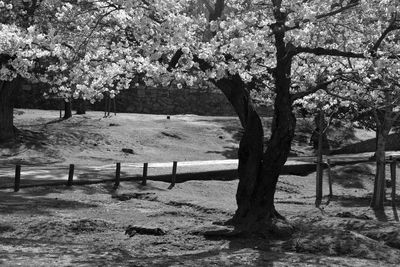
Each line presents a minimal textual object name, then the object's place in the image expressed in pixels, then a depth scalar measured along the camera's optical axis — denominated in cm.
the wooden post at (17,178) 1685
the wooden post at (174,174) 2072
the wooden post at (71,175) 1842
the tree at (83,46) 1098
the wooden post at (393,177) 1713
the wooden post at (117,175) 1933
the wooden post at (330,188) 1995
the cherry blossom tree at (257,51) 1054
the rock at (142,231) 1208
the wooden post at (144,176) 2014
